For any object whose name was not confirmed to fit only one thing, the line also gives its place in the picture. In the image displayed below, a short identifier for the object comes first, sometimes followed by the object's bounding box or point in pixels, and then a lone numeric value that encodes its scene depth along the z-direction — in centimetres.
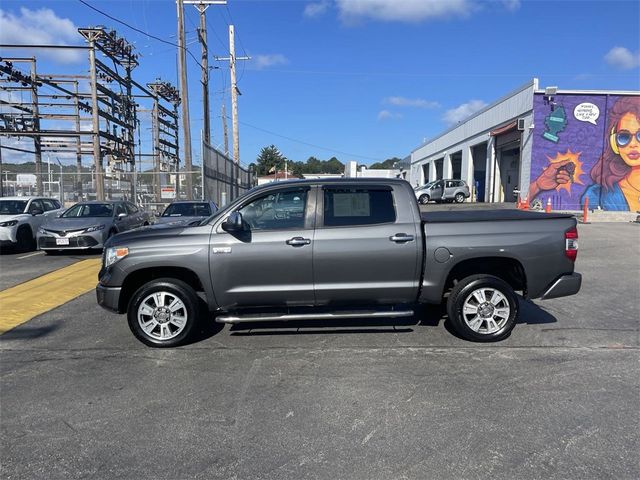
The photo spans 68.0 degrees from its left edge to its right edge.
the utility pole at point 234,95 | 3065
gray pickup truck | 523
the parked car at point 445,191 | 3141
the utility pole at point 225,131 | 4562
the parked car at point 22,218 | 1287
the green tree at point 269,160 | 11325
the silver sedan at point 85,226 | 1216
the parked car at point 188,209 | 1371
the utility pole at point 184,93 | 2042
